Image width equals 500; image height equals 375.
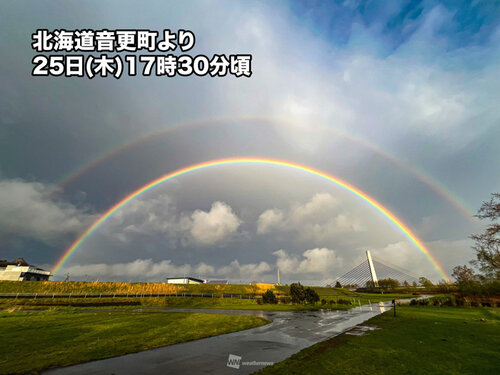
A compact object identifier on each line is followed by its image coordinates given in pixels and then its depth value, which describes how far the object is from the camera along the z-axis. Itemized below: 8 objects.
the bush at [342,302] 68.04
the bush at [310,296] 61.94
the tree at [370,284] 168.19
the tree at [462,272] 90.69
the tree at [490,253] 35.41
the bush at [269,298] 66.56
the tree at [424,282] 173.35
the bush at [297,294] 62.59
